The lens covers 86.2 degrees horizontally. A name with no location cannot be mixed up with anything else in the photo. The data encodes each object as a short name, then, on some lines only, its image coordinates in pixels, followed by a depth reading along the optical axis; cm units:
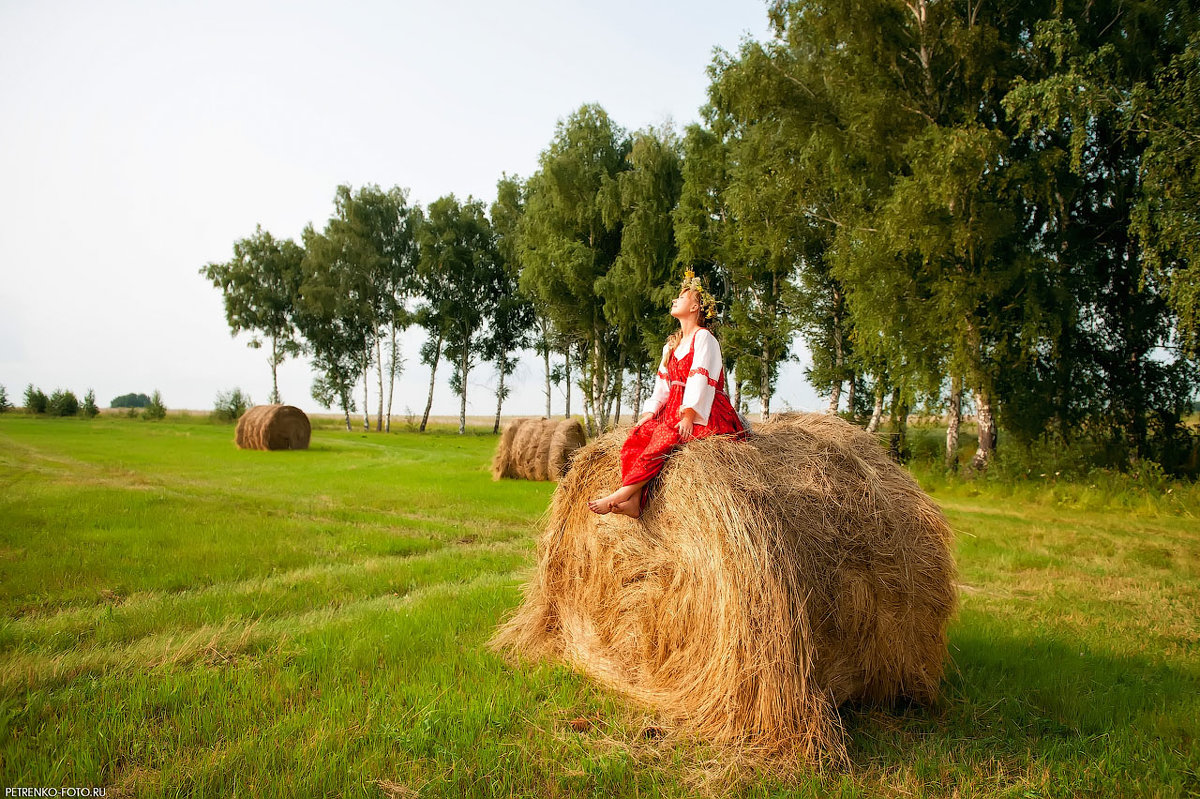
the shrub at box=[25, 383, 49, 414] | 4103
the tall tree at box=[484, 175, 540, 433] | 3700
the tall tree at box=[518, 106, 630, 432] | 2884
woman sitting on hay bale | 422
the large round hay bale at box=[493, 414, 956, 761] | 338
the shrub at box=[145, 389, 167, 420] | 4100
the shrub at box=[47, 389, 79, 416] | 4072
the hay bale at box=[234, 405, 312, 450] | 2209
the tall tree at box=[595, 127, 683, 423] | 2719
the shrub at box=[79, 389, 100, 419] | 4131
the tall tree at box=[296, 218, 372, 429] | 3859
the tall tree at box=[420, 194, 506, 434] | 3825
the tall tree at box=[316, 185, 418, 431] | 3897
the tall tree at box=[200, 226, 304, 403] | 4297
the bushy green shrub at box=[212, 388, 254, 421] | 4138
